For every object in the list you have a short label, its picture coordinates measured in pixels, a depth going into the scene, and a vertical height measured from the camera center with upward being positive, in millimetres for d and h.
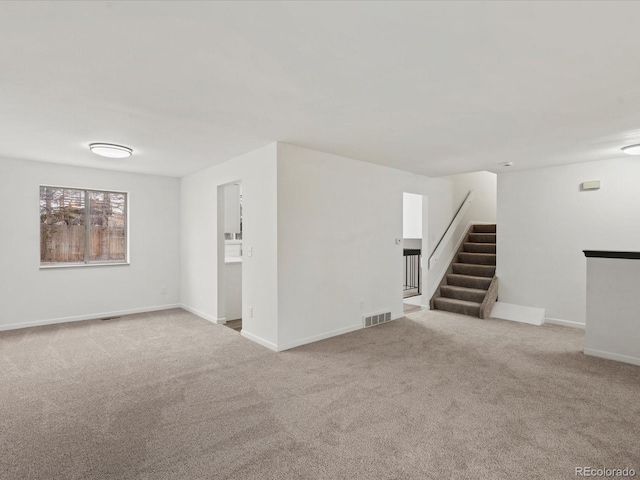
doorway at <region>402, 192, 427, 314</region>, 7863 -242
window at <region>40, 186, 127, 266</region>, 5074 +149
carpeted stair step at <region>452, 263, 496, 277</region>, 6117 -657
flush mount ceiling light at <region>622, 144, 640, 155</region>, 3974 +1065
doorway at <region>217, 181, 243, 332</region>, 5062 -436
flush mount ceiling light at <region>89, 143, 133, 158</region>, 3881 +1037
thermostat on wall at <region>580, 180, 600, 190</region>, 4684 +728
